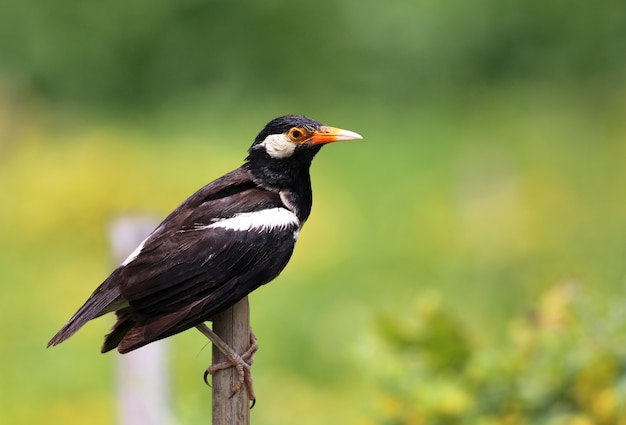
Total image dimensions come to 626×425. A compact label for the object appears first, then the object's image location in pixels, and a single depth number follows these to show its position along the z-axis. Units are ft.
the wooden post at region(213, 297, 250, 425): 23.50
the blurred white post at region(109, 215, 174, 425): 35.12
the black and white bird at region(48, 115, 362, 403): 23.29
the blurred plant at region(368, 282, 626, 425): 29.76
